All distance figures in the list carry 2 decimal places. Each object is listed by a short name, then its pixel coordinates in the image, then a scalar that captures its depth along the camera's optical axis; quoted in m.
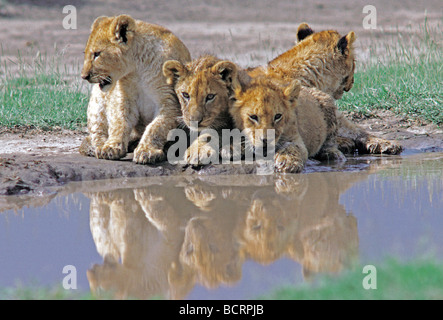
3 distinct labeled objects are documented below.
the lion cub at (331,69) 13.68
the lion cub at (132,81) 11.97
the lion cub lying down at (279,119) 11.15
